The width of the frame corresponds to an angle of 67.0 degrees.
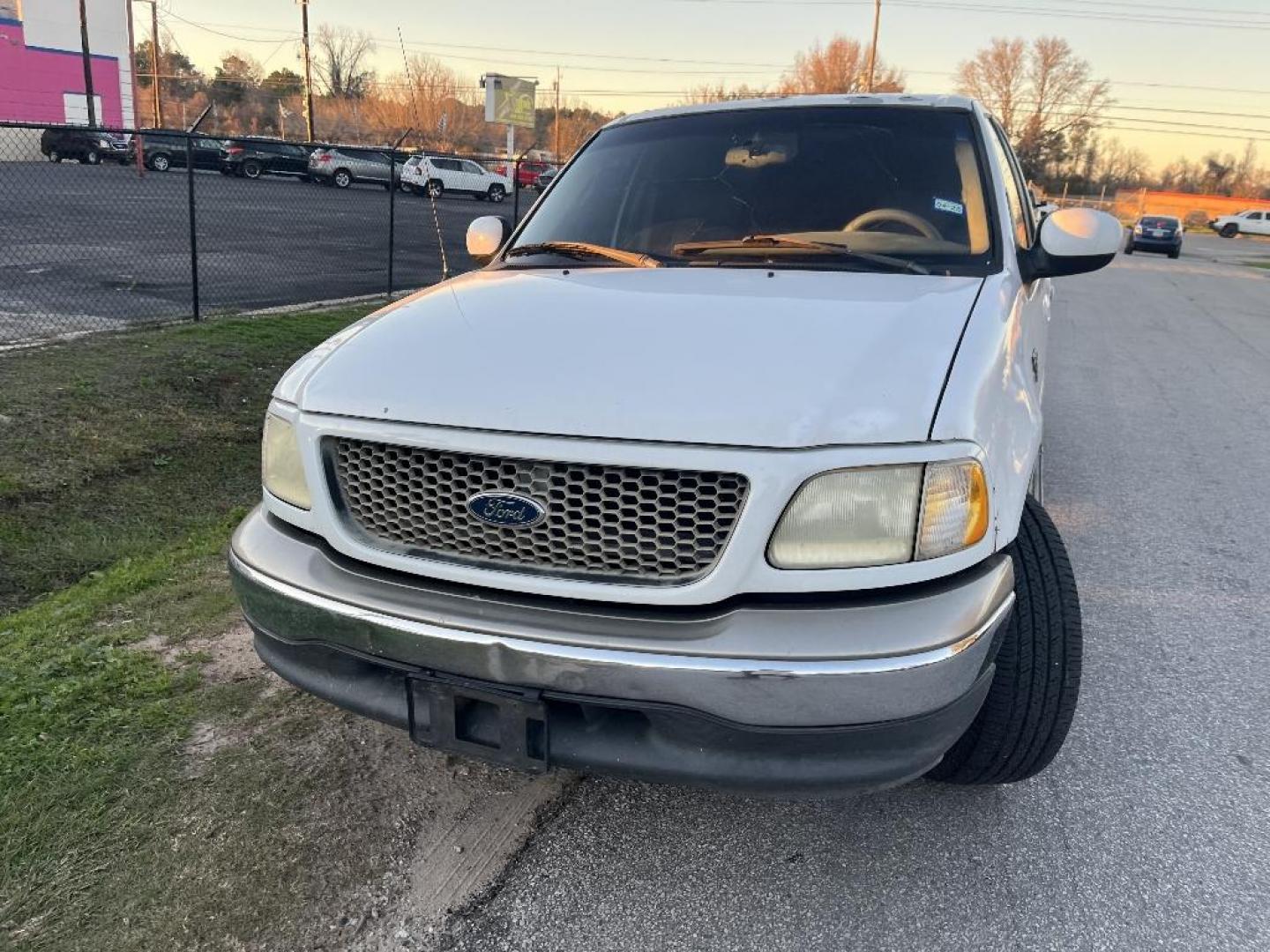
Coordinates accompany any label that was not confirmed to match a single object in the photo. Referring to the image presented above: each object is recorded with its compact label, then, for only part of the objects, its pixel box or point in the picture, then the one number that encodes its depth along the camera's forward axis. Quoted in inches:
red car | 1361.0
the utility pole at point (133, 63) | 1543.1
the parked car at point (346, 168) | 1221.1
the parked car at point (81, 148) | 1184.2
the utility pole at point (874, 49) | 1941.9
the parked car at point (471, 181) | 1268.5
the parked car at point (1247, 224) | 2082.9
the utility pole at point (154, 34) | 2023.1
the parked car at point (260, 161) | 1278.3
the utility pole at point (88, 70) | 1462.8
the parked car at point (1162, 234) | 1227.2
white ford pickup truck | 73.5
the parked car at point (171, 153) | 1306.6
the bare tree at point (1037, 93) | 2760.8
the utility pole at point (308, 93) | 1570.3
